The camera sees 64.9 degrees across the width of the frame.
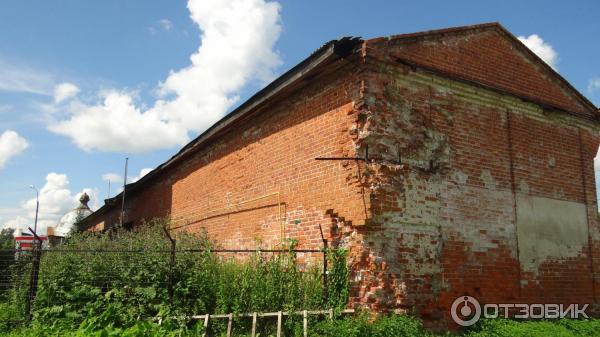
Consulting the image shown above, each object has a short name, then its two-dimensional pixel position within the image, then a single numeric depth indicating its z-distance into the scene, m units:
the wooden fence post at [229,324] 6.98
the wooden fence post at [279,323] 6.81
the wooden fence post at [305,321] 6.71
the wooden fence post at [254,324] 6.86
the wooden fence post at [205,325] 6.95
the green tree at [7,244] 18.78
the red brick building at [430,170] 7.48
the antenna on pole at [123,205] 19.34
